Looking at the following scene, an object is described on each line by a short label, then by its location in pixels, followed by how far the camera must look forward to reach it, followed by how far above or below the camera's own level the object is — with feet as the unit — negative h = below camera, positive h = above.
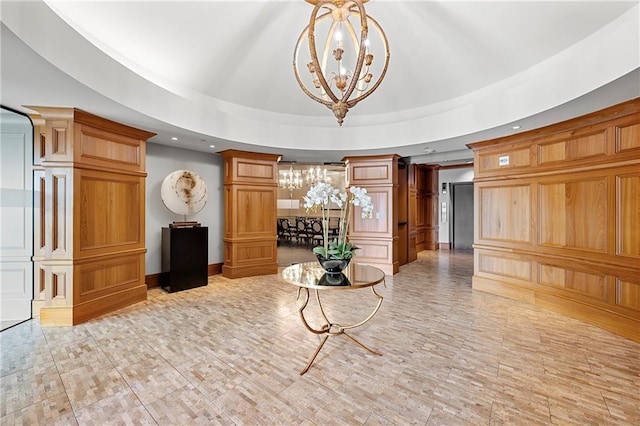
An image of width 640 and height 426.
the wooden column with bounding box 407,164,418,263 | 26.02 +0.26
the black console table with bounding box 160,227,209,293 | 16.22 -2.67
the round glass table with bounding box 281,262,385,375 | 8.02 -2.00
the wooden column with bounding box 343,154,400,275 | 20.83 +0.10
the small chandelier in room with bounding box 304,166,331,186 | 35.04 +4.83
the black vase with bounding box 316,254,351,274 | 8.84 -1.59
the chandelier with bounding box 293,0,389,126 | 8.27 +6.59
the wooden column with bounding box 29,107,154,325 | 11.54 -0.08
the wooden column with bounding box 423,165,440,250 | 32.96 +0.99
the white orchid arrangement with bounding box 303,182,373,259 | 8.96 +0.36
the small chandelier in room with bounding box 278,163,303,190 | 34.60 +4.19
